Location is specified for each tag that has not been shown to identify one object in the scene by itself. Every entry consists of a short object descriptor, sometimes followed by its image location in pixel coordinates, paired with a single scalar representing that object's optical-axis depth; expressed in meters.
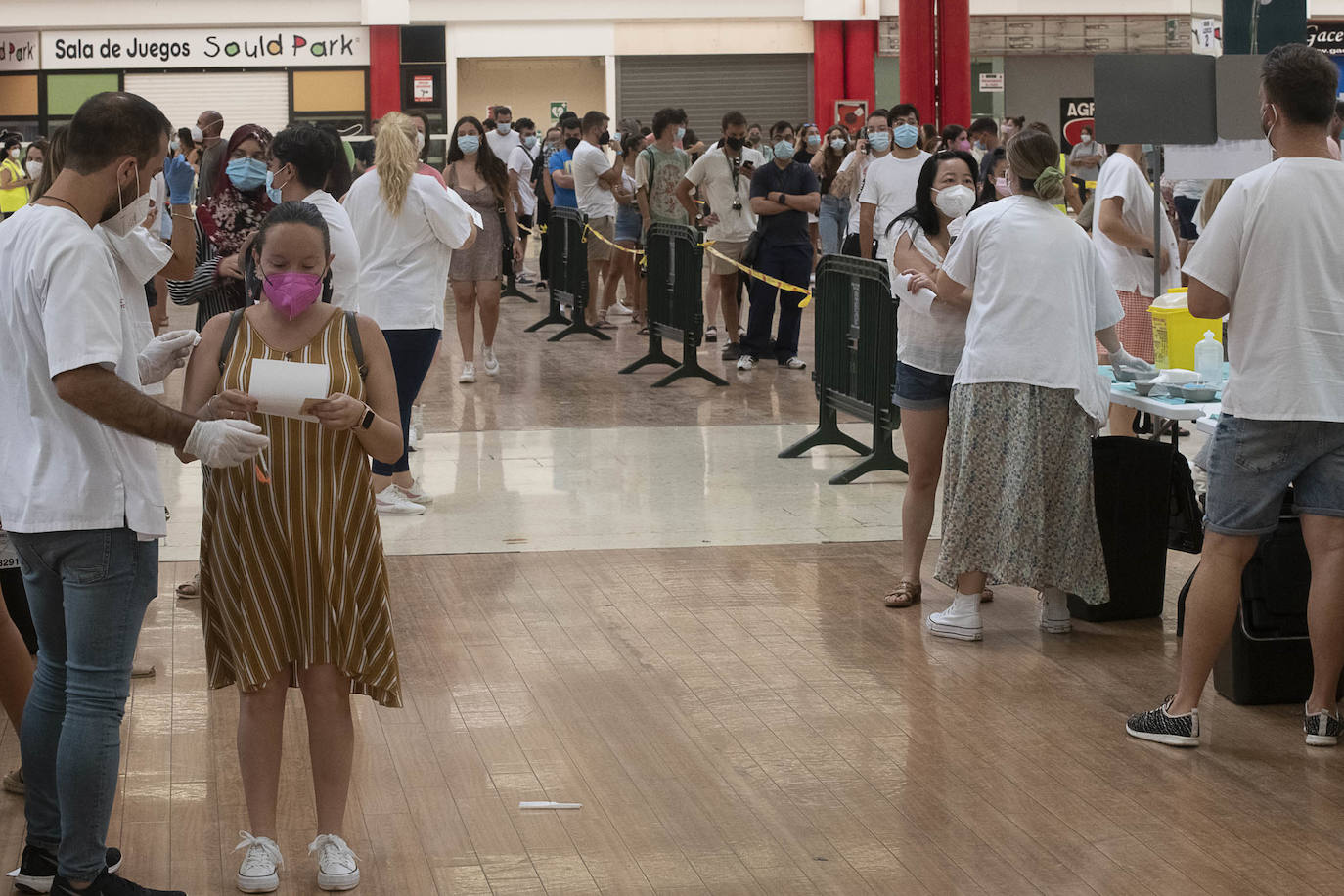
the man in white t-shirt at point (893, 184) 11.20
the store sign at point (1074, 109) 33.34
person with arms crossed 11.63
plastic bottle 5.63
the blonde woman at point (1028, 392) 5.31
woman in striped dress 3.58
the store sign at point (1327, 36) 28.84
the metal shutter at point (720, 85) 32.47
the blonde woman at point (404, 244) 7.39
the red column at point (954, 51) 22.97
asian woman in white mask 5.86
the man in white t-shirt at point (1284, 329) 4.28
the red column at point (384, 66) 31.28
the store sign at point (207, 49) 31.19
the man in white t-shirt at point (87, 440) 3.19
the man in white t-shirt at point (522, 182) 16.91
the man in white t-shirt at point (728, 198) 12.40
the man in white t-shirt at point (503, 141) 17.44
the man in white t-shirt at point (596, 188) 14.31
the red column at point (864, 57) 32.00
